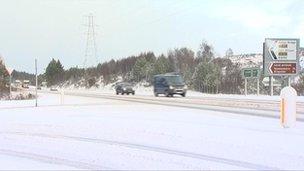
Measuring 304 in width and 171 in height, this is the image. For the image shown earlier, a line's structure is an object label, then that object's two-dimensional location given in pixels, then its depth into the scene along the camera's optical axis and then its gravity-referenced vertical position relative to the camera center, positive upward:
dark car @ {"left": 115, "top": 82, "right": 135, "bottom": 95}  68.31 +0.32
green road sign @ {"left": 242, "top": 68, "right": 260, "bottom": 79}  59.28 +1.99
